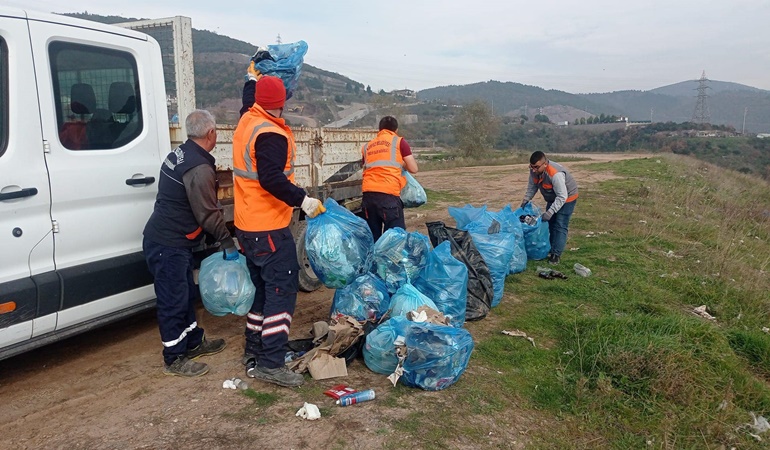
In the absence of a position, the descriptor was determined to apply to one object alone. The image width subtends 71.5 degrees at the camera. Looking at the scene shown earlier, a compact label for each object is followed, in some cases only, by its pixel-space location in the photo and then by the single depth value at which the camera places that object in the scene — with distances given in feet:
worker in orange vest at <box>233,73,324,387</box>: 10.04
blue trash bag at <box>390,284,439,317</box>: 11.98
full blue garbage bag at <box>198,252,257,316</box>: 11.19
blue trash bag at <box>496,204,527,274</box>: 18.16
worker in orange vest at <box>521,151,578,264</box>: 19.77
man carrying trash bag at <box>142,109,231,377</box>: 10.45
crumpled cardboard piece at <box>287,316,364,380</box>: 10.98
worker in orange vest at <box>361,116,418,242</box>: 16.25
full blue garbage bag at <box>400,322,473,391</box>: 10.25
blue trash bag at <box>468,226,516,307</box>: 15.94
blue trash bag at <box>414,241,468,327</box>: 13.25
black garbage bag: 14.73
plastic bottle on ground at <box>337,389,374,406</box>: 9.84
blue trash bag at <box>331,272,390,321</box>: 12.50
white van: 9.25
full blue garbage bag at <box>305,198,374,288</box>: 11.45
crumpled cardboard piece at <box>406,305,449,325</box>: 11.28
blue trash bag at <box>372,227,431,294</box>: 12.74
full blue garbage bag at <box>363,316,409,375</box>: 10.81
